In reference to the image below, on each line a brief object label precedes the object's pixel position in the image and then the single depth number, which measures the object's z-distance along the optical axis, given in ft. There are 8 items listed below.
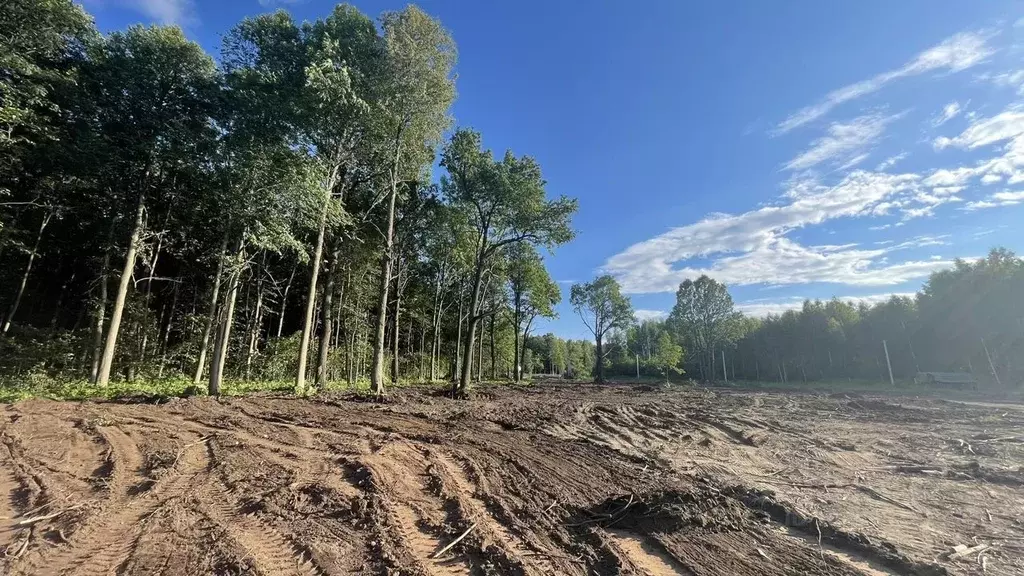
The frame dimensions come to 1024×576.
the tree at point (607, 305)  152.25
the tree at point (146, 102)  40.96
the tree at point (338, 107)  42.37
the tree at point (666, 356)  165.27
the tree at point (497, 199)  54.90
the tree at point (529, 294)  111.62
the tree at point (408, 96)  47.26
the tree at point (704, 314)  179.32
